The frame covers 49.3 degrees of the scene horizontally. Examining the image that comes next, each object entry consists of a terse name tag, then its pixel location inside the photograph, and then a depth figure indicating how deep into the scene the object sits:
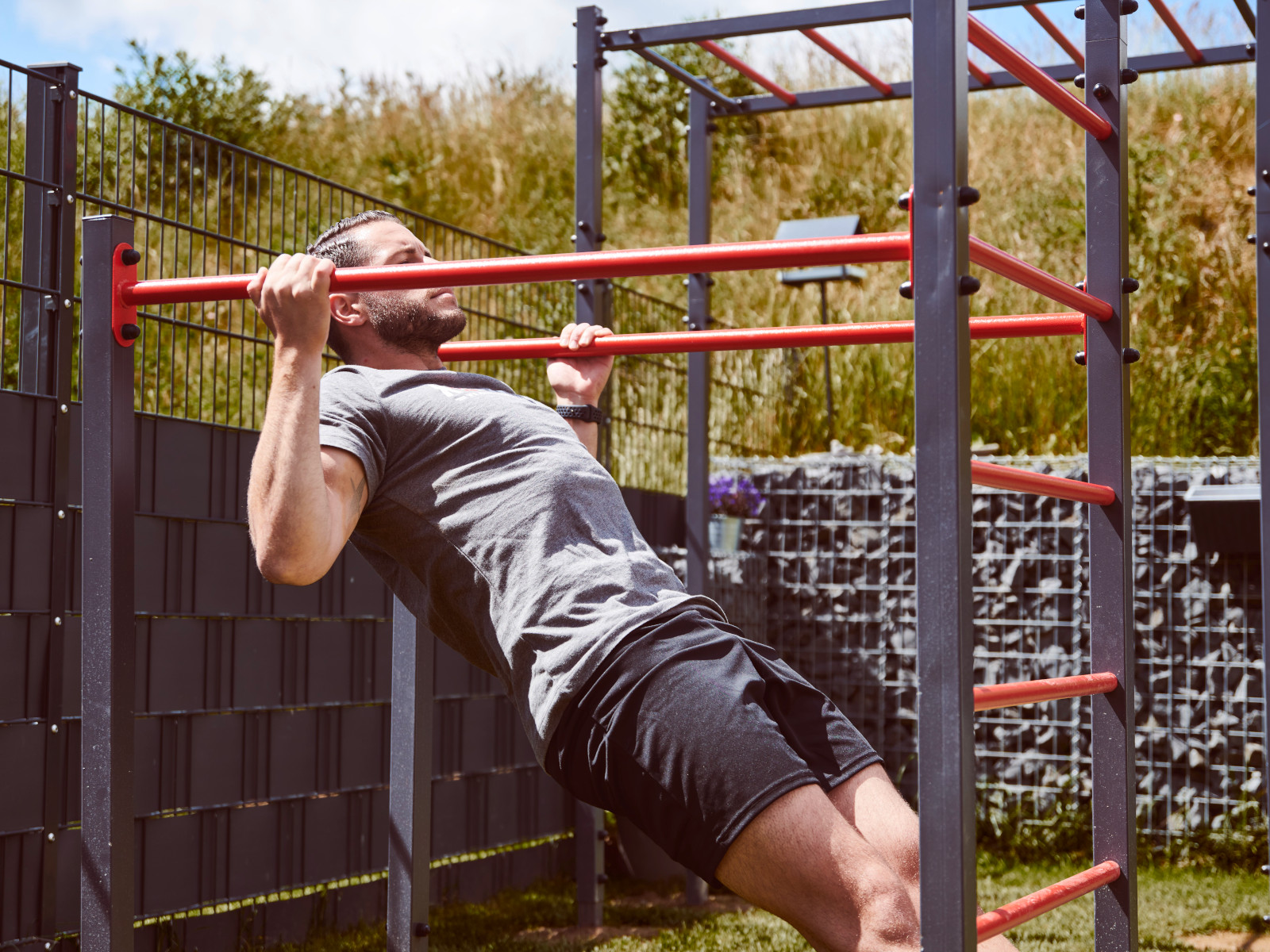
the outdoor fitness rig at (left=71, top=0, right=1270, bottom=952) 1.57
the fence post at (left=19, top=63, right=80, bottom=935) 2.96
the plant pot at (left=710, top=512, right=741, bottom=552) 5.47
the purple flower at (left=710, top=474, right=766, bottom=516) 5.78
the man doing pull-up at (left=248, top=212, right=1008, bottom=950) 1.69
